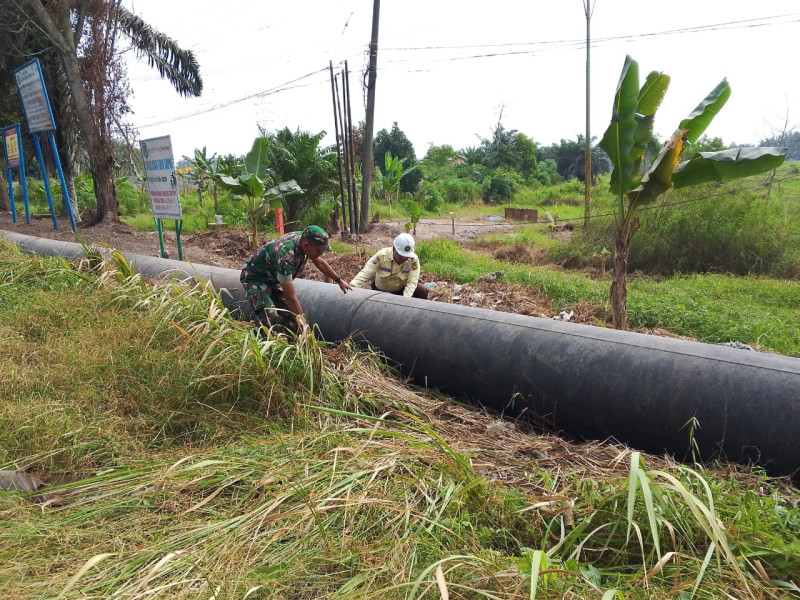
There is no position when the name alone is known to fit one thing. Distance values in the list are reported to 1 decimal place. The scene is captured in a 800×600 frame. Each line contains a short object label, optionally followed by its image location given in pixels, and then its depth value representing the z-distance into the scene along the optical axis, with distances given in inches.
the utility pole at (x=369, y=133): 531.7
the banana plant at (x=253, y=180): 398.3
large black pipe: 99.9
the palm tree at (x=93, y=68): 473.4
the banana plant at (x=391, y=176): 839.7
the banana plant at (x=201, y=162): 639.1
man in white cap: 214.8
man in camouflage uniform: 166.6
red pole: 490.9
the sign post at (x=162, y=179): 273.7
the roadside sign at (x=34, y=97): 414.9
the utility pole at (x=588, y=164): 550.3
